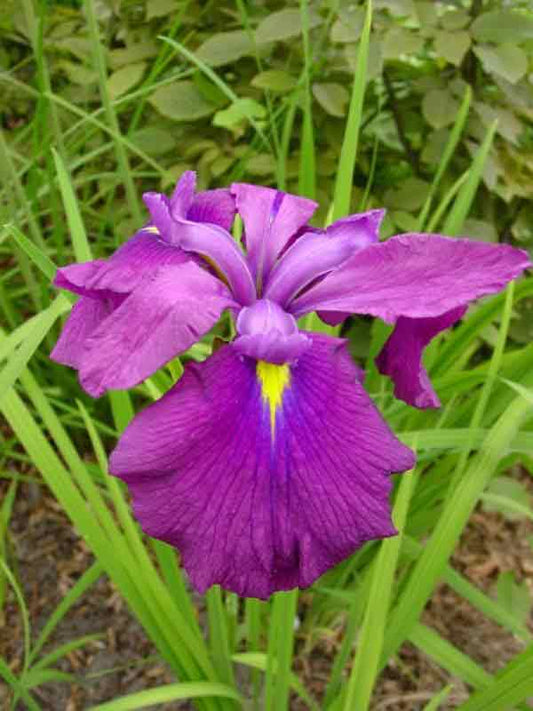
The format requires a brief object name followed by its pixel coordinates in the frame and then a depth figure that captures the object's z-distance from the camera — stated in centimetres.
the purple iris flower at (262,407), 21
